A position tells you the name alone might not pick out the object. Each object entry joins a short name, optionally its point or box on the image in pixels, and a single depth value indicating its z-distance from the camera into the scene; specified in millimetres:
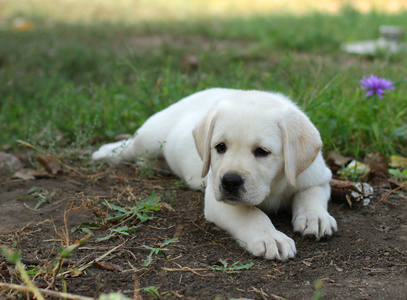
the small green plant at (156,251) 2776
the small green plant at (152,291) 2389
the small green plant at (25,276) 1886
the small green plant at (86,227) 3227
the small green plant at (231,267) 2705
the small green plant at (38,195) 3662
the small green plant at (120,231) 3111
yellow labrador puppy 2967
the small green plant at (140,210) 3320
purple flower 4434
